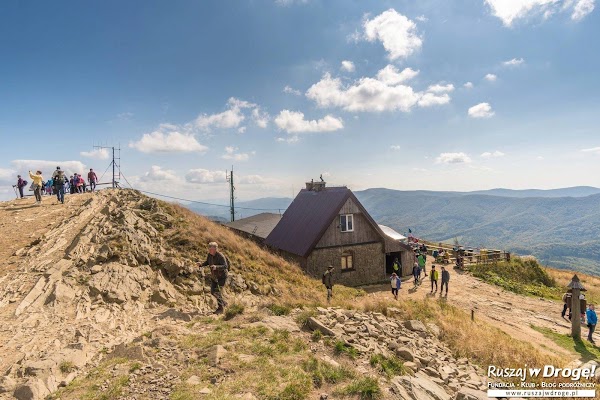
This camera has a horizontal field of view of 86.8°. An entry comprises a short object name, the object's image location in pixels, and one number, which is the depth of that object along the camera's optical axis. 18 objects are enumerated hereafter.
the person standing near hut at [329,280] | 16.70
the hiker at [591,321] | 16.62
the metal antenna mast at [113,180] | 29.98
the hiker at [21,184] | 26.28
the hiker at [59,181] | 21.66
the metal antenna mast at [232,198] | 52.58
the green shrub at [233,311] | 11.48
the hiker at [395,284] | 20.89
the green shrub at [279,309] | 11.88
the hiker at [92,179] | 28.25
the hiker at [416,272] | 25.58
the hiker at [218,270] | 11.87
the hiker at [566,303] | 20.64
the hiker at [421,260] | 28.56
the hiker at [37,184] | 22.56
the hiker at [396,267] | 25.95
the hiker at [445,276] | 22.84
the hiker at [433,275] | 23.44
